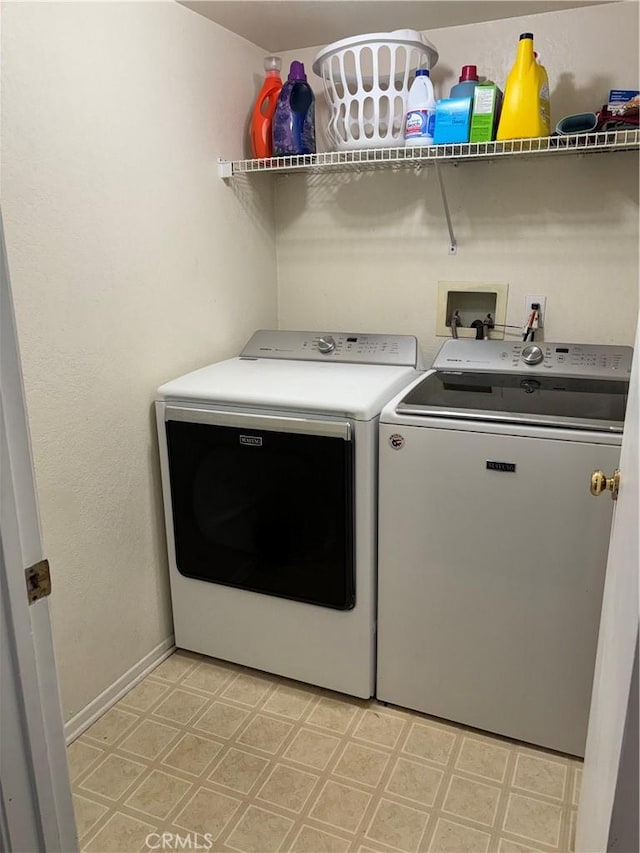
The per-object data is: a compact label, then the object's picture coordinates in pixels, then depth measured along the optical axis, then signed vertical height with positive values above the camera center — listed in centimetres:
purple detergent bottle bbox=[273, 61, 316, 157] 212 +48
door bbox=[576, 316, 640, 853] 93 -66
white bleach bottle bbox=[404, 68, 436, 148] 191 +44
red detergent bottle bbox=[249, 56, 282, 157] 219 +51
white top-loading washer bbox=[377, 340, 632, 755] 156 -72
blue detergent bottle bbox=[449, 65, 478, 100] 187 +51
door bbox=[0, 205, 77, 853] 84 -55
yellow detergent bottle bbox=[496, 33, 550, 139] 178 +45
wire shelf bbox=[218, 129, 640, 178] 177 +33
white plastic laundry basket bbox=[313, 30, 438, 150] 188 +55
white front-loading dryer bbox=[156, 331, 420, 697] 175 -70
